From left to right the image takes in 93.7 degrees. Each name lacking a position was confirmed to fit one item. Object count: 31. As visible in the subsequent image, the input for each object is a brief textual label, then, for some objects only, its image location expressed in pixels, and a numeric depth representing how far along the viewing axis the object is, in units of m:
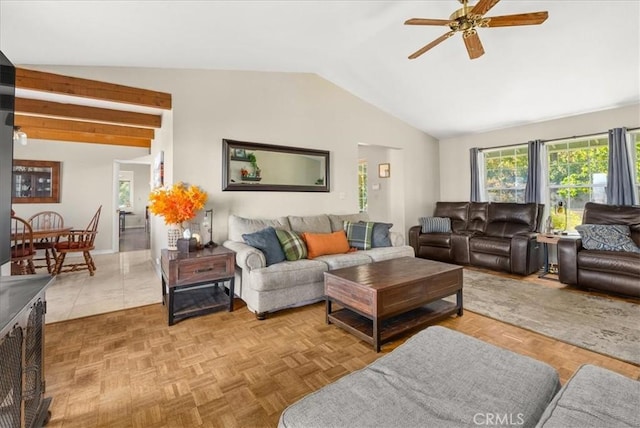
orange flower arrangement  2.99
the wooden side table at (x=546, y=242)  3.93
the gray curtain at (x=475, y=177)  5.55
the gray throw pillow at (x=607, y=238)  3.41
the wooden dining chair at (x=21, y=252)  3.47
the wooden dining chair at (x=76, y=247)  4.34
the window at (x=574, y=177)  4.30
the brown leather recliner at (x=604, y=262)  3.18
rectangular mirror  3.72
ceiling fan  2.11
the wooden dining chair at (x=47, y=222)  5.30
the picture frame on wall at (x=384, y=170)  6.13
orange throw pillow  3.47
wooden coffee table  2.28
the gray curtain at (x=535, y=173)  4.73
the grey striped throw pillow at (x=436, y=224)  5.25
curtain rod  3.96
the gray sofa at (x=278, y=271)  2.80
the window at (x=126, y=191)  10.17
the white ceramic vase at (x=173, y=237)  3.21
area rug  2.32
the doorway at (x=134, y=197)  10.02
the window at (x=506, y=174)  5.14
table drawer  2.76
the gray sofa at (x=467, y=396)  0.90
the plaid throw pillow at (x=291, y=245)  3.20
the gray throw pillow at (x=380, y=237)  3.90
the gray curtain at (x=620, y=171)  3.89
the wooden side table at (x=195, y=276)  2.72
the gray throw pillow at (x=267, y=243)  3.03
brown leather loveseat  4.19
